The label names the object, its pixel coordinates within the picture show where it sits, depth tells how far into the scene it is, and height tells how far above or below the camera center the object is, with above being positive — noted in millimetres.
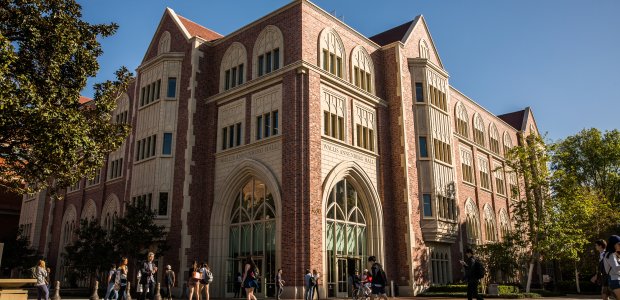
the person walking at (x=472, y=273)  14109 +36
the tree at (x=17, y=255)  38250 +1624
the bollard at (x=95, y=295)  22156 -814
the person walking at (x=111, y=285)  18422 -319
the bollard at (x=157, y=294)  19766 -698
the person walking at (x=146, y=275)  19562 +38
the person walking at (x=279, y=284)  22672 -386
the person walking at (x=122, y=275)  18453 +40
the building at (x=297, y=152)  25547 +6936
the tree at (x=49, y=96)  14727 +5596
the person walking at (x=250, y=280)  17719 -158
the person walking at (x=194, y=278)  19094 -104
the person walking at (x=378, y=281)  15938 -194
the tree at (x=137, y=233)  26561 +2265
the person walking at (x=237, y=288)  26672 -651
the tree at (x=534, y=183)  33156 +5972
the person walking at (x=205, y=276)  20062 -13
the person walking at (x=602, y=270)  10117 +72
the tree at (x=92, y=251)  27995 +1397
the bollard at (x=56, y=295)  22109 -801
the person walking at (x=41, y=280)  17312 -118
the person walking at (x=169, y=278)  21153 -89
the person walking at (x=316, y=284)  22250 -386
